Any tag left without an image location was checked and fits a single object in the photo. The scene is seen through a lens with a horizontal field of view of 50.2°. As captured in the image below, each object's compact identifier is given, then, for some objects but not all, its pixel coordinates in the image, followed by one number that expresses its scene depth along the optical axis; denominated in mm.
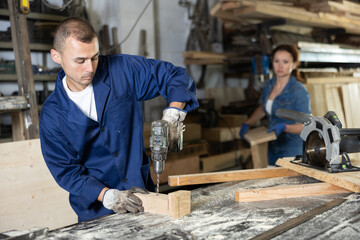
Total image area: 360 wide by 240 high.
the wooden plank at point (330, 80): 4261
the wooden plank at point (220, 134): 4719
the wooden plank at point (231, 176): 2105
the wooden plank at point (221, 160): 4539
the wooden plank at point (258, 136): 3422
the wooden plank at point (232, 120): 4945
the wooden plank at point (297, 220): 1459
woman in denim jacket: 3406
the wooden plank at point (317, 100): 4266
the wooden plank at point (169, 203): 1692
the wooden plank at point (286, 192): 1899
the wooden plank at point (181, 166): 4055
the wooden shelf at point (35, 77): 3537
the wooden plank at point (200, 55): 4980
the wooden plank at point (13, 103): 2941
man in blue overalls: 1880
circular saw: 2004
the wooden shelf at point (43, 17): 3820
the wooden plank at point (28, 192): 2961
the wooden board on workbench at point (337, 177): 1890
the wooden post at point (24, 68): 3074
